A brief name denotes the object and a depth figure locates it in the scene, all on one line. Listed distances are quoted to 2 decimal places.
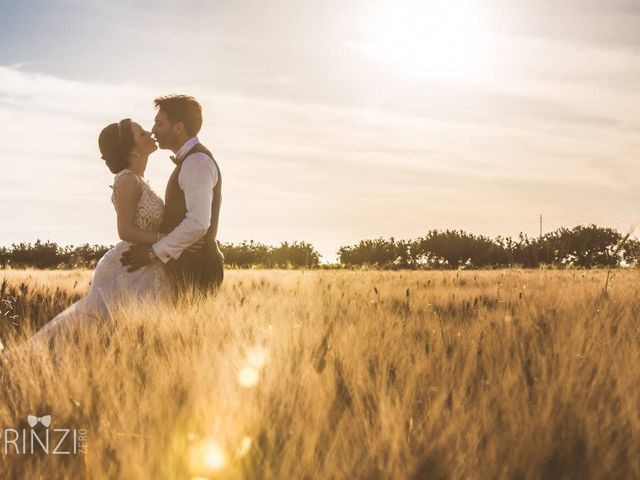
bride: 4.75
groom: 4.80
